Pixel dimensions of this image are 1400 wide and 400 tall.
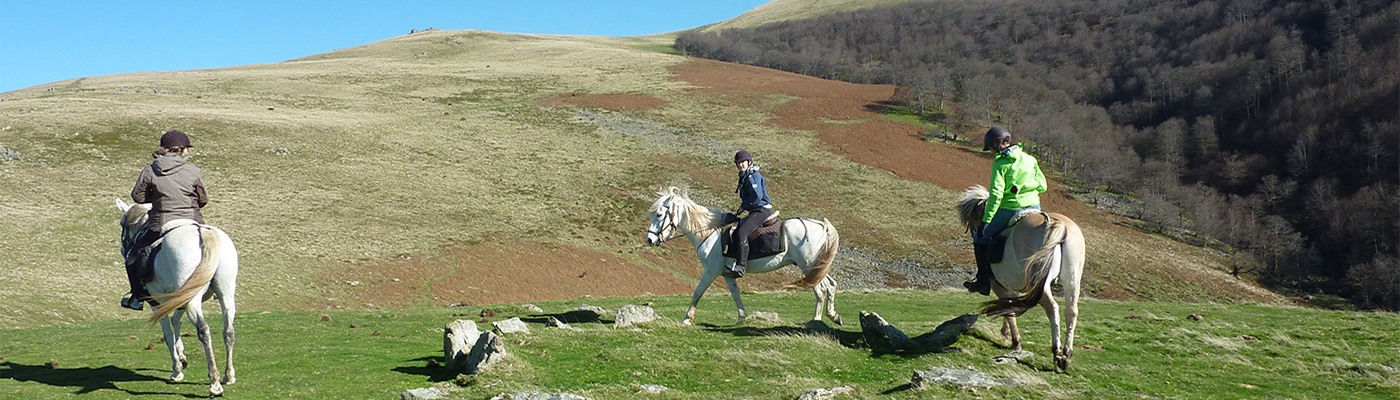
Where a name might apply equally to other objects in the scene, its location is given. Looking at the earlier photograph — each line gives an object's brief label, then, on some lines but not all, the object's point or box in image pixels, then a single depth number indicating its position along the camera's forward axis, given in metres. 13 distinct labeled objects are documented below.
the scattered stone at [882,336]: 11.12
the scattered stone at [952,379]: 8.51
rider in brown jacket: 9.40
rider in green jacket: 10.29
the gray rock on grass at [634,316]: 13.29
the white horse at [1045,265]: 9.73
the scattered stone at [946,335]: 10.91
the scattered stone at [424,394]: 8.73
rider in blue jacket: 13.68
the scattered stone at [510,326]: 12.09
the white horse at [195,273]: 9.27
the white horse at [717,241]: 13.77
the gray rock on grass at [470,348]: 9.73
